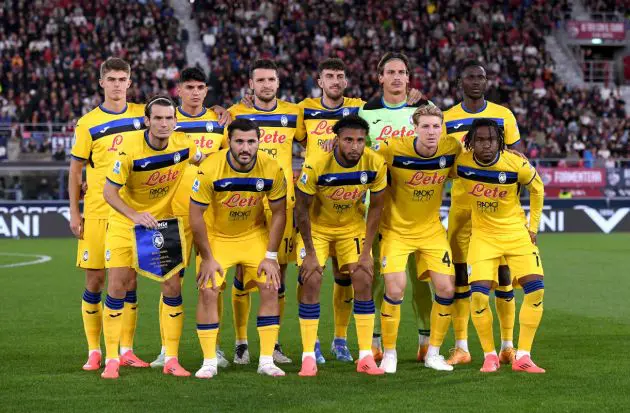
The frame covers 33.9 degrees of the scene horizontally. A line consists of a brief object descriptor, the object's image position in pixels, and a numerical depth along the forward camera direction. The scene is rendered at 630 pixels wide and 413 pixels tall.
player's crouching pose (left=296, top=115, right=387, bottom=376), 8.30
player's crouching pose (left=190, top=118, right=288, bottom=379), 8.11
